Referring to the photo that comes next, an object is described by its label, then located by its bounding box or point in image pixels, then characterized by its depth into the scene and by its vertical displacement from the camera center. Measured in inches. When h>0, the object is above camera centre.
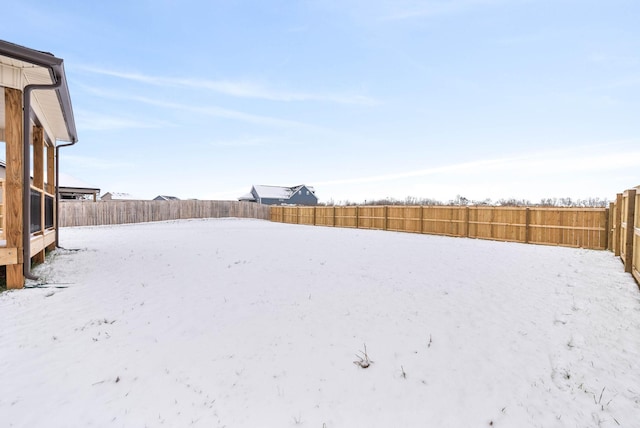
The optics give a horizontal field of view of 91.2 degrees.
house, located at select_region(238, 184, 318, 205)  1974.7 +86.9
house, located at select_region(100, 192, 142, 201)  2634.8 +109.2
